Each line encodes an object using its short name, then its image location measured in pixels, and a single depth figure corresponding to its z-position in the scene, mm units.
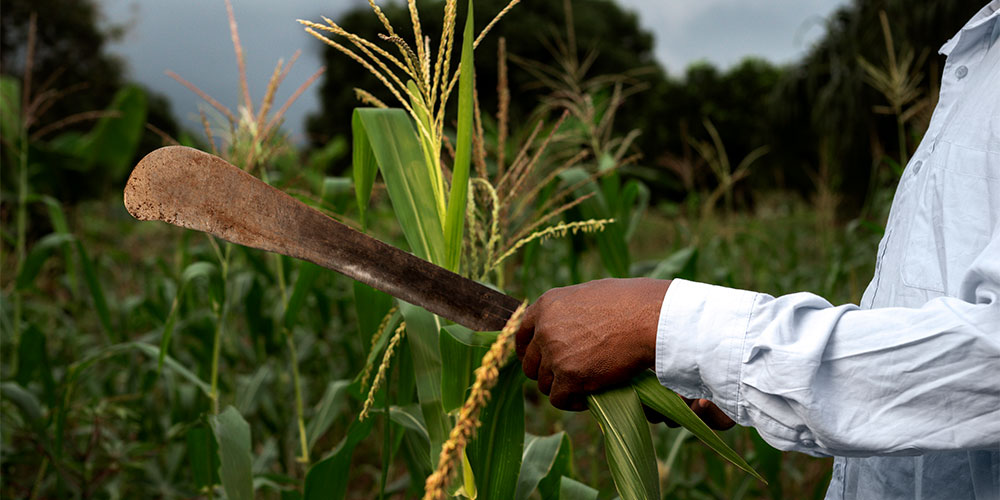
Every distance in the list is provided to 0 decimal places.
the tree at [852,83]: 6695
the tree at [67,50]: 13309
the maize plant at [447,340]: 919
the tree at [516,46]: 16250
